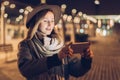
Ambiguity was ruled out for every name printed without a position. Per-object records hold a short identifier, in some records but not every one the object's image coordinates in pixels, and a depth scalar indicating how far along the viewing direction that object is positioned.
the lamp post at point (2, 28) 9.02
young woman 1.36
